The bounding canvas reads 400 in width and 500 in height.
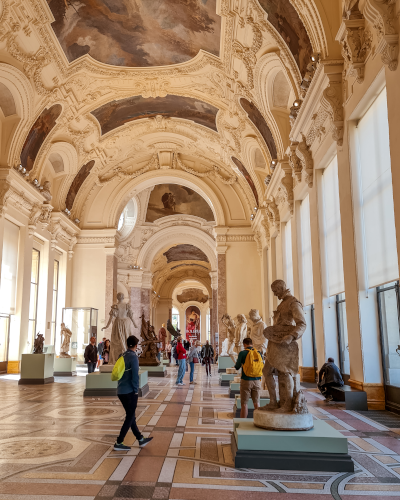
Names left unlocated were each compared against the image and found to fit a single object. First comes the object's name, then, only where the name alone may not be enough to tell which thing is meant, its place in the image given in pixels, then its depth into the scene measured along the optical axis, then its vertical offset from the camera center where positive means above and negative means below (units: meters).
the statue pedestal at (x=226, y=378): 13.22 -1.43
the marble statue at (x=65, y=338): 19.14 -0.28
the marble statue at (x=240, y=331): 12.55 -0.03
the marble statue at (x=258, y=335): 9.74 -0.11
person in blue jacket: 5.57 -0.77
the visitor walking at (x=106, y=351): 17.79 -0.78
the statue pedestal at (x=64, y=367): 16.98 -1.35
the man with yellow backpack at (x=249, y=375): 6.89 -0.70
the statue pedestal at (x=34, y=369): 13.79 -1.15
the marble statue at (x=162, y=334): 27.02 -0.20
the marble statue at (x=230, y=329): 15.35 +0.04
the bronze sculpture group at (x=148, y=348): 17.30 -0.68
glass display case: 20.44 +0.25
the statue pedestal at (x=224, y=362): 16.89 -1.21
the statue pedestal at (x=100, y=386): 10.73 -1.31
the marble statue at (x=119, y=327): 11.16 +0.10
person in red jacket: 13.38 -0.89
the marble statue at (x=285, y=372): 5.05 -0.51
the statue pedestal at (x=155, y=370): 16.64 -1.47
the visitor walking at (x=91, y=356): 15.58 -0.86
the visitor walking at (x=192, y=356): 14.31 -0.91
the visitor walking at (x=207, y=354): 17.52 -1.02
